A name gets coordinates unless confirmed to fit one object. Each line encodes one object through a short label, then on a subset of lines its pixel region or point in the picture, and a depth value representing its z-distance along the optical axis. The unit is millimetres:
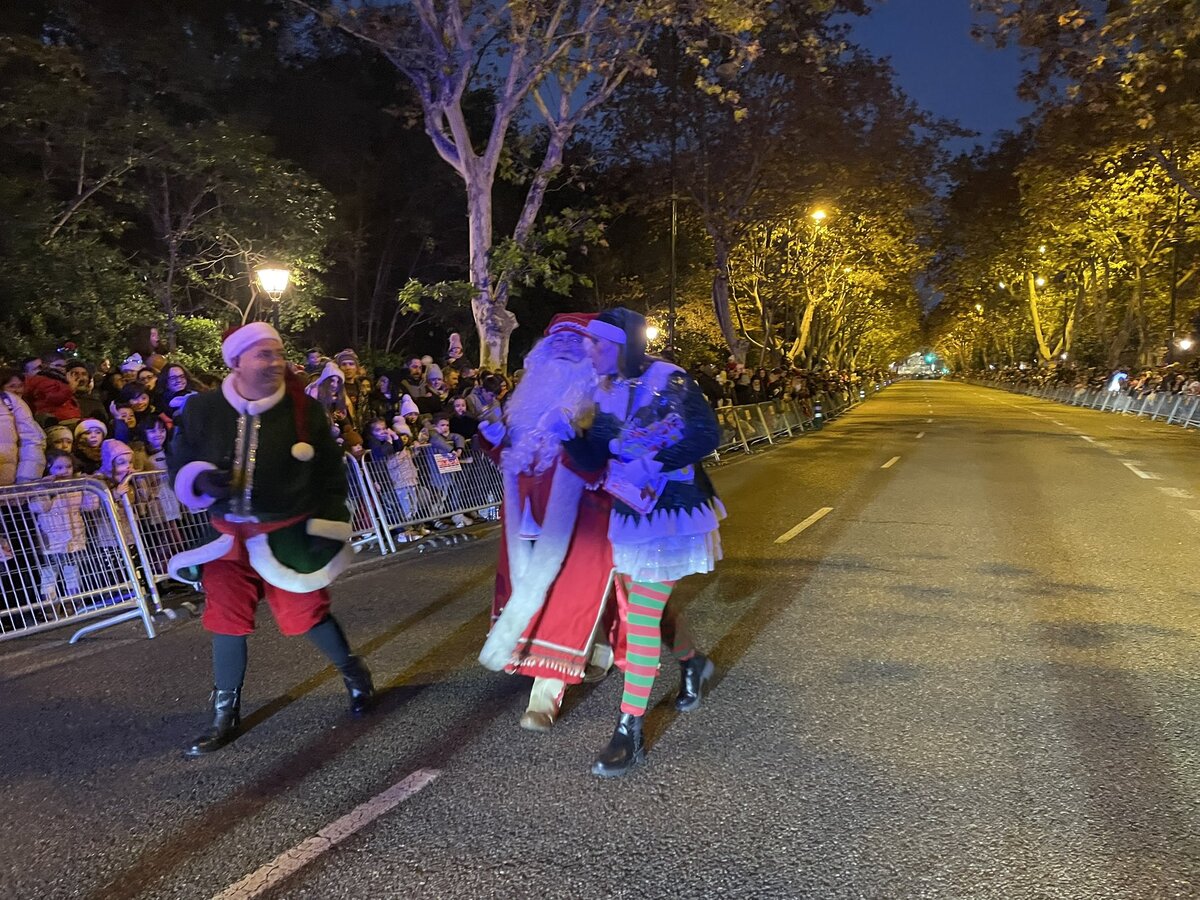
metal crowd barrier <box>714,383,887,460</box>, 18516
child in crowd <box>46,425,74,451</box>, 6586
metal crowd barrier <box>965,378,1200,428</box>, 25078
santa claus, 3811
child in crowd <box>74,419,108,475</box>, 6707
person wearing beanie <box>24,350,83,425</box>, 7121
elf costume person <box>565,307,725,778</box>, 3568
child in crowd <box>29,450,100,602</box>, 5840
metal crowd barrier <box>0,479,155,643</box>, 5715
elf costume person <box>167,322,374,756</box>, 3793
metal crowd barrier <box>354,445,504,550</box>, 8594
